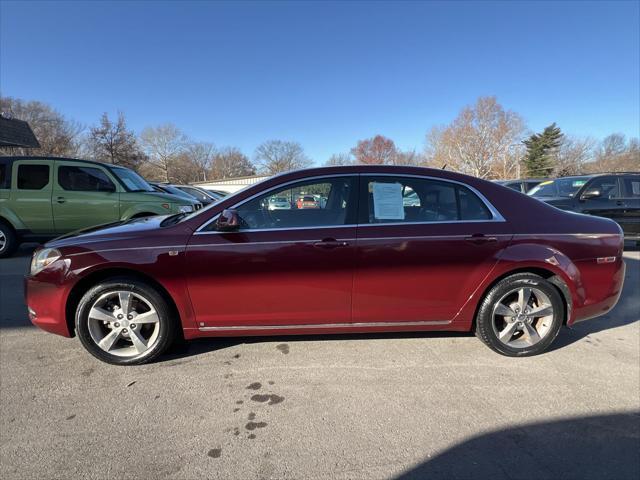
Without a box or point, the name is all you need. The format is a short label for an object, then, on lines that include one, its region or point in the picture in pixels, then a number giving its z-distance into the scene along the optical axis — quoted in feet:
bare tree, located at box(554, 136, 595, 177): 194.14
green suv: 21.83
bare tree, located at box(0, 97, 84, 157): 126.41
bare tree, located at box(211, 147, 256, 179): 272.92
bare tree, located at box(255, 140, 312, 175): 267.27
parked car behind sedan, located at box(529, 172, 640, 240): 25.02
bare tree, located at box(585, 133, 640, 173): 182.22
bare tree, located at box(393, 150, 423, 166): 231.63
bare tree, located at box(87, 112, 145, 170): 126.93
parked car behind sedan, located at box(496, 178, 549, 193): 39.91
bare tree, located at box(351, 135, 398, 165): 284.41
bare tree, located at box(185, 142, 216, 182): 257.14
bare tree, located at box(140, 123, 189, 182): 230.27
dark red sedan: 9.28
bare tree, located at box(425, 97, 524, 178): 191.62
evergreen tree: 194.18
